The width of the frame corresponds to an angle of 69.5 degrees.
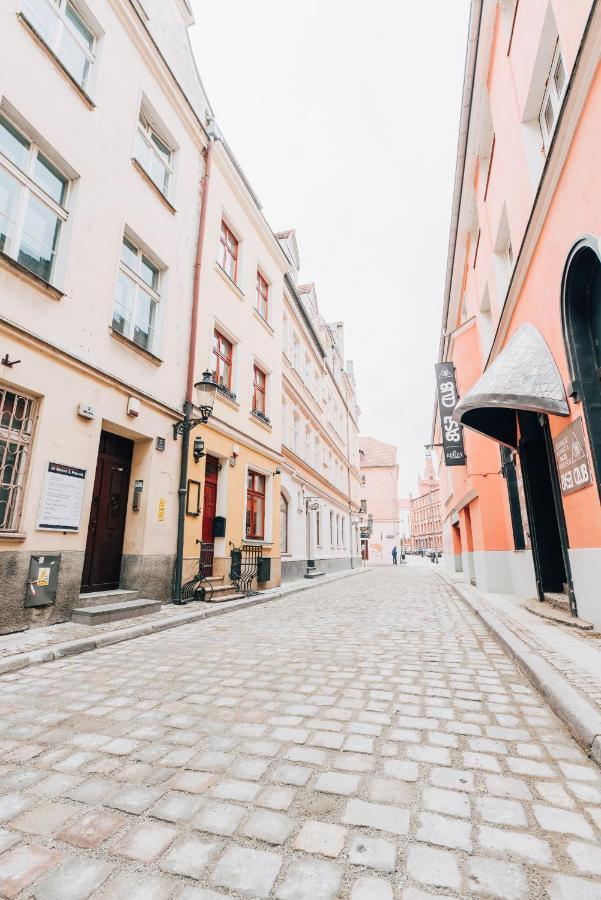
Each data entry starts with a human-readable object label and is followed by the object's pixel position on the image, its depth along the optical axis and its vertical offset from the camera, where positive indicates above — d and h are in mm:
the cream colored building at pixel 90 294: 5562 +4073
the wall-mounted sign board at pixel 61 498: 5688 +737
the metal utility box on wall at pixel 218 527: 10031 +608
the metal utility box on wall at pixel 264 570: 10837 -387
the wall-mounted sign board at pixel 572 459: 5113 +1191
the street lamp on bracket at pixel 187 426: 8211 +2520
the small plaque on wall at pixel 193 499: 8750 +1095
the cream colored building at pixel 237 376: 9984 +4697
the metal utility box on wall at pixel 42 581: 5367 -337
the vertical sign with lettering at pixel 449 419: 13164 +4058
